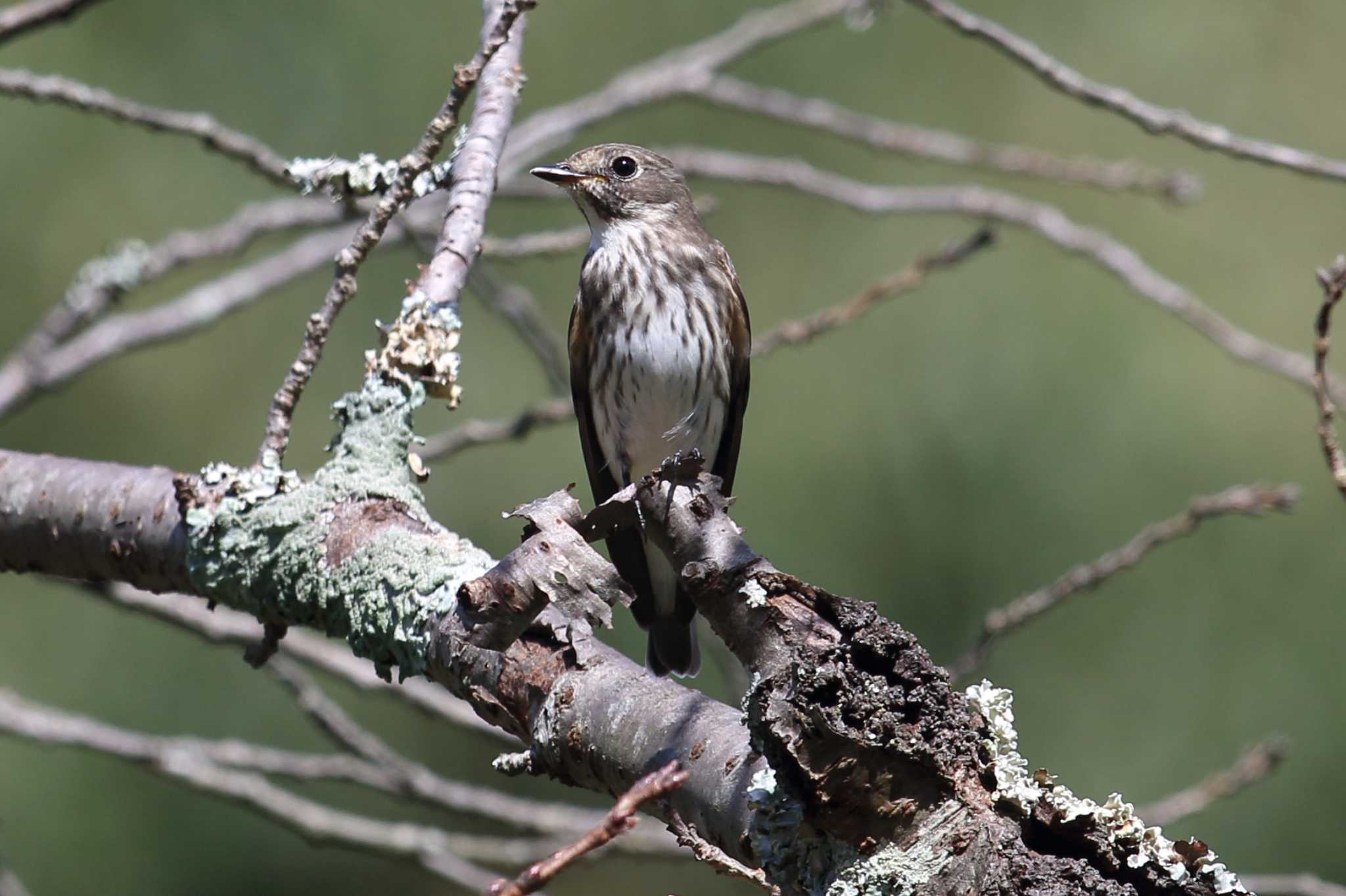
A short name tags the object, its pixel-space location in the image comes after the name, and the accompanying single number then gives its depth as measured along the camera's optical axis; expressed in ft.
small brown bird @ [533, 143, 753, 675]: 28.63
